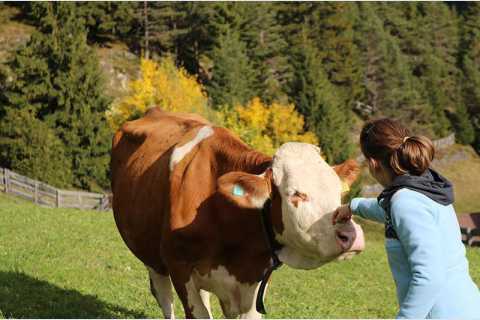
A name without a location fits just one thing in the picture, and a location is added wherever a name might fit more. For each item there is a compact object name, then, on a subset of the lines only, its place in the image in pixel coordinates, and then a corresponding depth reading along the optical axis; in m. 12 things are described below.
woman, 2.97
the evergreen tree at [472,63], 71.25
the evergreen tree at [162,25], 57.47
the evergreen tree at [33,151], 32.66
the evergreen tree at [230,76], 48.19
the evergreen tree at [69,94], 35.31
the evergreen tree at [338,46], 63.97
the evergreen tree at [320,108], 49.91
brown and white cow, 3.97
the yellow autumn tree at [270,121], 42.55
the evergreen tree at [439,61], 70.38
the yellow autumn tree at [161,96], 36.06
